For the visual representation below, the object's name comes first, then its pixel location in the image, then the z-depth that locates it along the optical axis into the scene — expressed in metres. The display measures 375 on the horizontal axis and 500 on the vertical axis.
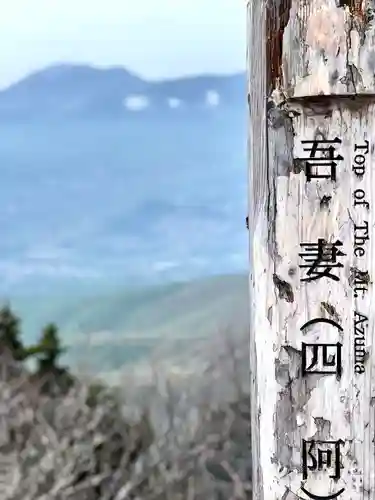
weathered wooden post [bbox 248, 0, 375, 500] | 1.59
